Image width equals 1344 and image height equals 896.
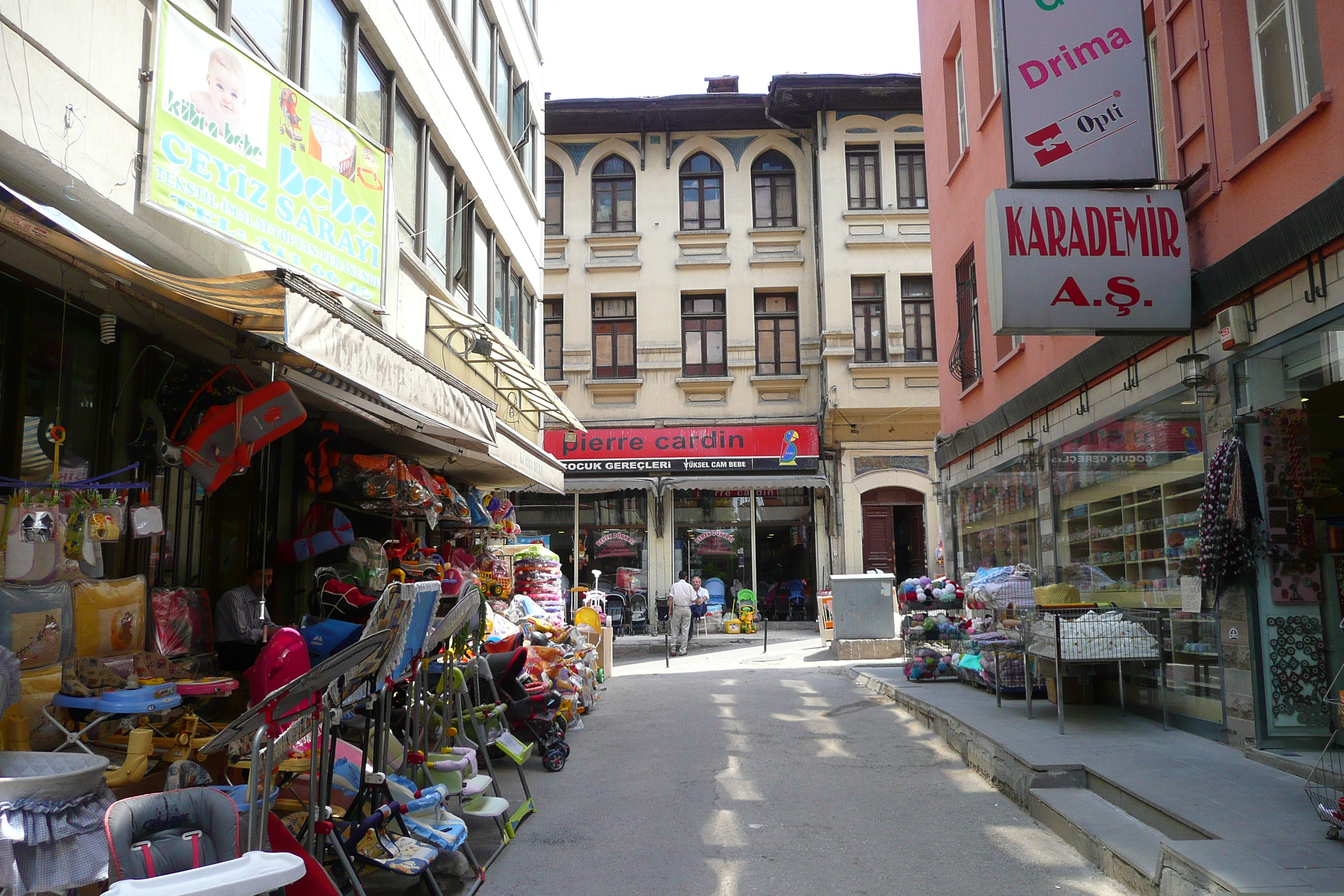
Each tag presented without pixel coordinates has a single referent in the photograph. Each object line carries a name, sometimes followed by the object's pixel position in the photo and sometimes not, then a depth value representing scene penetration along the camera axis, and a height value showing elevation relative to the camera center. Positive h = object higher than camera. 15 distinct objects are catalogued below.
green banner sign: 5.41 +2.60
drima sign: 8.02 +3.87
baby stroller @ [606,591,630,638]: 22.23 -1.19
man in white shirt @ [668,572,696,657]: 19.17 -0.98
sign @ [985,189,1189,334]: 7.72 +2.38
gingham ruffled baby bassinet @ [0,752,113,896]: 3.17 -0.88
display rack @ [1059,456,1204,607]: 8.09 +0.16
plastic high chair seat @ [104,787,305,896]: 3.01 -0.97
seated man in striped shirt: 6.61 -0.42
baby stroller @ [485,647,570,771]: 8.24 -1.28
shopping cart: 4.90 -1.33
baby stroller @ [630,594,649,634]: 22.83 -1.14
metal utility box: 17.12 -0.88
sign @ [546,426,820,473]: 22.78 +2.62
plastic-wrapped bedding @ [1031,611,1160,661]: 8.33 -0.75
